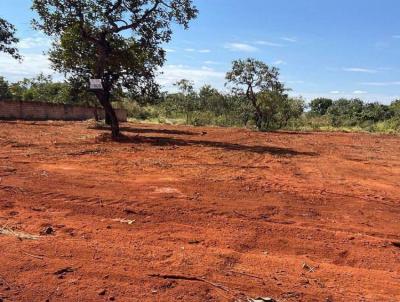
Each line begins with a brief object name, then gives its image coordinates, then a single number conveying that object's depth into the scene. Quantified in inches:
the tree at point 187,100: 1868.8
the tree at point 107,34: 679.7
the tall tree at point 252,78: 1349.7
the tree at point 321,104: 2839.6
